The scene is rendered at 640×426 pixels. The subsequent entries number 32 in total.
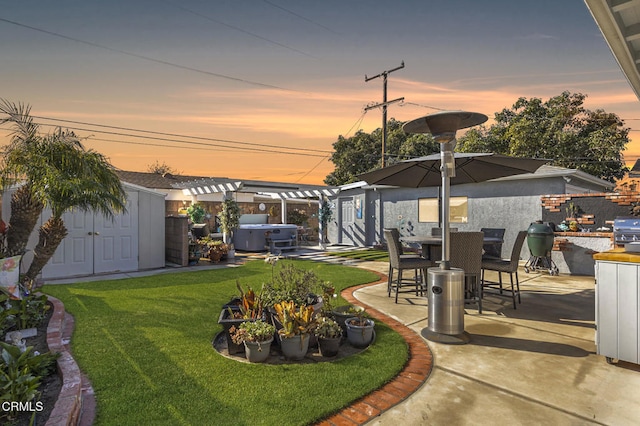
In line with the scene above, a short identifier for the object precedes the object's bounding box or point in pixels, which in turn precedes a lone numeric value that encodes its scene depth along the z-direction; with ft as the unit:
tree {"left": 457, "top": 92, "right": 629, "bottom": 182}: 55.26
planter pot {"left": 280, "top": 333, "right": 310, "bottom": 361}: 10.39
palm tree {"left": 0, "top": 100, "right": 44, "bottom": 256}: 14.29
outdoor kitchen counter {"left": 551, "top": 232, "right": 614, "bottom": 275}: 25.45
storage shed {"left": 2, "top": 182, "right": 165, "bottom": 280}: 24.91
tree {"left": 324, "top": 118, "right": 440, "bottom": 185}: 84.06
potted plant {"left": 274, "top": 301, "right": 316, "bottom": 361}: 10.41
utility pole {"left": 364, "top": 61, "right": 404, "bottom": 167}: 51.66
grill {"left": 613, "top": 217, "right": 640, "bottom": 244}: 11.64
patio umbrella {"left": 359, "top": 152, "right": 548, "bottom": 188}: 15.02
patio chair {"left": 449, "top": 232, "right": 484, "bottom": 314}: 14.79
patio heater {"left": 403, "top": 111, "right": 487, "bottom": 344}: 12.17
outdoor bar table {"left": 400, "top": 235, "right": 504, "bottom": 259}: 17.02
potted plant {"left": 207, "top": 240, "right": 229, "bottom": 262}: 32.86
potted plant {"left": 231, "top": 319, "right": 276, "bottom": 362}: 10.21
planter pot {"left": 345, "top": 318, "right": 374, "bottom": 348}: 11.50
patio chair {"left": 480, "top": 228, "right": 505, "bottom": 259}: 20.32
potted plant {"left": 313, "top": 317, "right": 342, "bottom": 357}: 10.68
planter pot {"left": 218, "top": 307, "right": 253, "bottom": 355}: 10.91
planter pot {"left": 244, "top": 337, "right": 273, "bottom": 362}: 10.17
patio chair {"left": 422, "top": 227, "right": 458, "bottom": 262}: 17.98
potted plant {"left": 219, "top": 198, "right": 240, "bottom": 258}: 36.88
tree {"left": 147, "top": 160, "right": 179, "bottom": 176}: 118.72
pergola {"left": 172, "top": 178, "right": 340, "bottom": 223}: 36.92
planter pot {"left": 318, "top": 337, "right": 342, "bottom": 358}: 10.66
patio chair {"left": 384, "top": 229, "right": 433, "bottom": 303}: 17.26
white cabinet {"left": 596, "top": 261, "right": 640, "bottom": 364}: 9.75
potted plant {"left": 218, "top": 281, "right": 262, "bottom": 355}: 10.95
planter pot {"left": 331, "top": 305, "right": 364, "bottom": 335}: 12.55
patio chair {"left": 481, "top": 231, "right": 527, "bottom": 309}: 16.24
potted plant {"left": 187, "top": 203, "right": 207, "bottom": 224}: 42.63
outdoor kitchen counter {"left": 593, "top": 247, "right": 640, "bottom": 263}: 9.74
